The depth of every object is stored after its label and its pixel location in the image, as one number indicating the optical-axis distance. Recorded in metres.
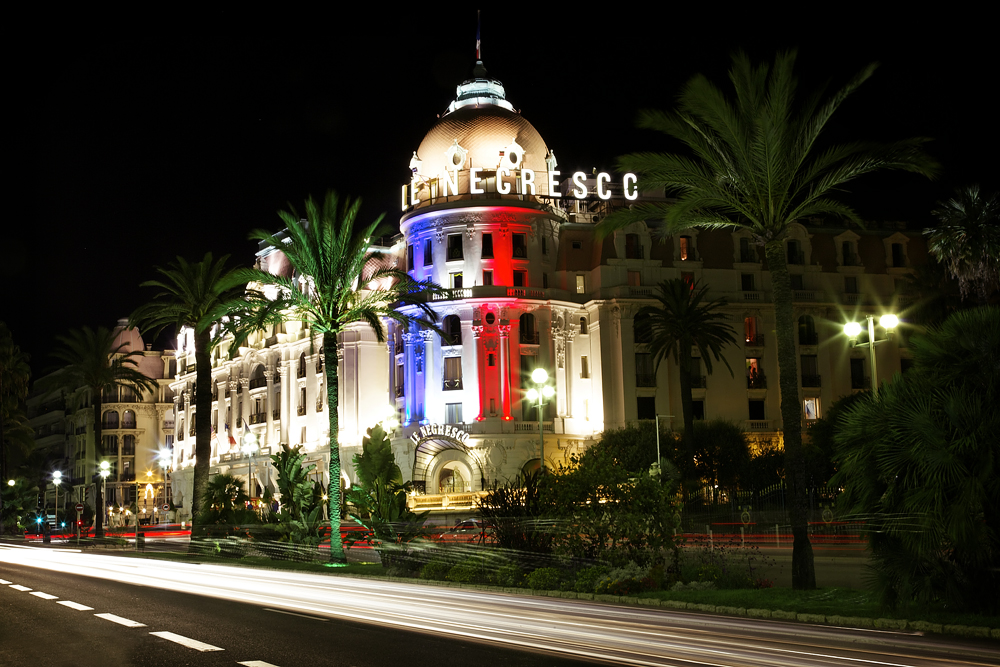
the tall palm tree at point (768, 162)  24.97
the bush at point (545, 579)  24.14
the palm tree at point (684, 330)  62.25
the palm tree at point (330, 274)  37.34
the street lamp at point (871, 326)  29.91
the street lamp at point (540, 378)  44.16
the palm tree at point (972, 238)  46.06
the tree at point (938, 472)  15.70
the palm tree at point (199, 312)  47.19
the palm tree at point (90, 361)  70.31
